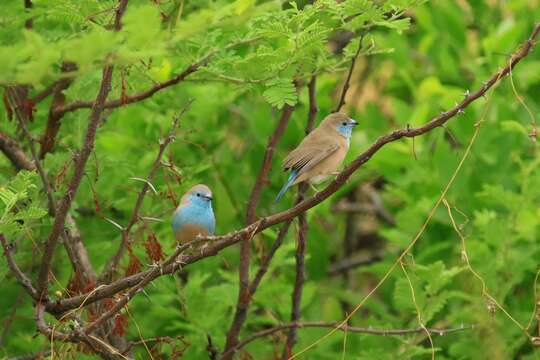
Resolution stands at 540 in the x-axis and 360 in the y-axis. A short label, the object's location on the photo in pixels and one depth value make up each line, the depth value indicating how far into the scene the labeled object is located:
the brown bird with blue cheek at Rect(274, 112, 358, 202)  9.56
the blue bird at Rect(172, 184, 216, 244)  9.49
